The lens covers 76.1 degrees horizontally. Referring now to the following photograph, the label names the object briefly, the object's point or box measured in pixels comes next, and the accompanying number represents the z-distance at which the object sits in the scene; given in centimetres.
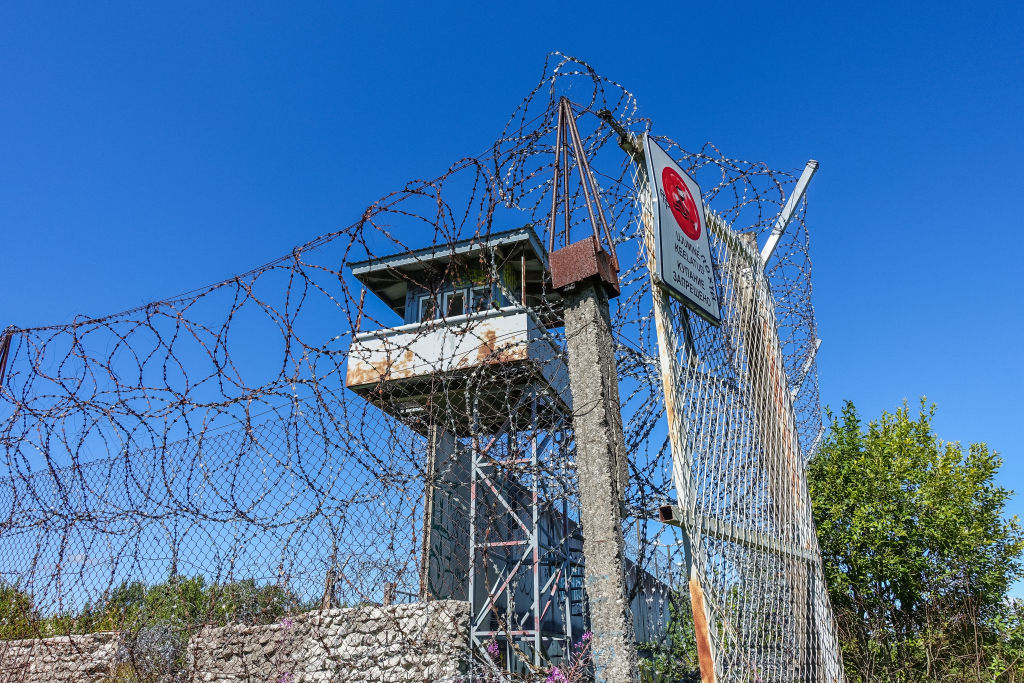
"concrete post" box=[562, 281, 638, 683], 223
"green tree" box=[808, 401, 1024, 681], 456
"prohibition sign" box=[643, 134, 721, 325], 284
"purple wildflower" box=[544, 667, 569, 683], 260
